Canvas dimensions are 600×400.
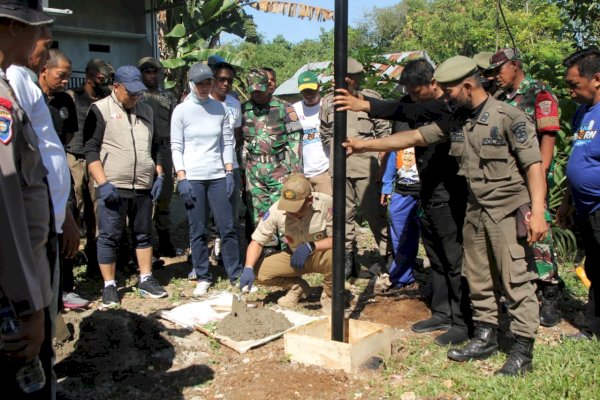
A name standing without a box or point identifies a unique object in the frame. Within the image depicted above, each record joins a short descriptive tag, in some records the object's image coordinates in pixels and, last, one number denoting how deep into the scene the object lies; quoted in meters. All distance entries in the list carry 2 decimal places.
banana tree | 14.63
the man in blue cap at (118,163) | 5.27
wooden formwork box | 3.85
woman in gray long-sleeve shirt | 5.68
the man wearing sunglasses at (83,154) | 5.73
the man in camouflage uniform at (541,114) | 4.52
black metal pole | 3.49
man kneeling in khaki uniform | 4.89
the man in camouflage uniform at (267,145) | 6.24
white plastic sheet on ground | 4.41
